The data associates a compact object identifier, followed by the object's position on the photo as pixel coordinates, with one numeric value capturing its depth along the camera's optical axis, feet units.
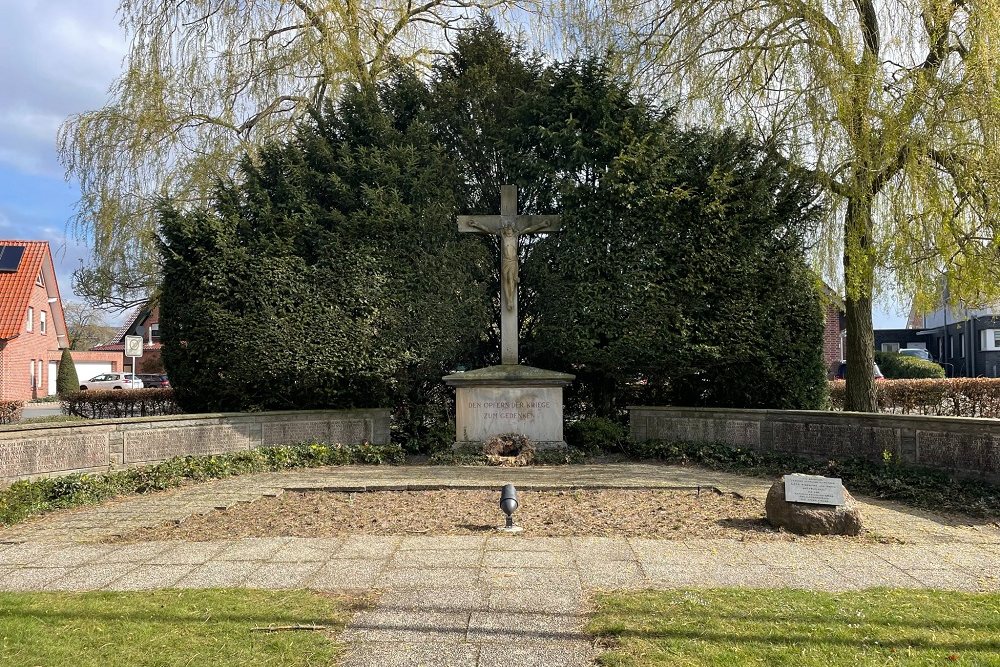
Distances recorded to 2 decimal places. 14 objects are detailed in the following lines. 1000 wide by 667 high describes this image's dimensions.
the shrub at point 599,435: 42.34
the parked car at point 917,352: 120.24
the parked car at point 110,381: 143.54
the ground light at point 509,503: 22.56
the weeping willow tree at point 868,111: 33.32
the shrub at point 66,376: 122.62
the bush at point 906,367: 82.79
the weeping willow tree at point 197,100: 48.57
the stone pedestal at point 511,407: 41.52
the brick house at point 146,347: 141.18
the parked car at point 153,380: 134.42
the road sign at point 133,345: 75.25
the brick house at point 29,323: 96.43
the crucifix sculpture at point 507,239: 42.98
